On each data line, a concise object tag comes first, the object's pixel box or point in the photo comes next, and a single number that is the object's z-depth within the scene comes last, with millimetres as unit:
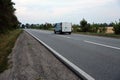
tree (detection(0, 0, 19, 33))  14393
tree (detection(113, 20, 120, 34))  13234
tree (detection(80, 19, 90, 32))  19086
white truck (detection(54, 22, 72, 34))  16441
